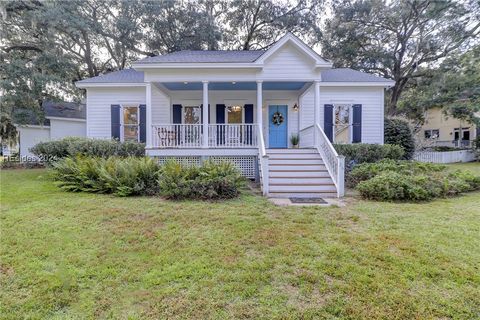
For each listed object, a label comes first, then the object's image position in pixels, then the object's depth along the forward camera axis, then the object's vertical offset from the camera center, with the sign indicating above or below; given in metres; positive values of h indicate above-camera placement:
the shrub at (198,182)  6.21 -0.72
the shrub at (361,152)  9.53 +0.00
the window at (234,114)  12.04 +1.79
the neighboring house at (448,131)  22.66 +2.00
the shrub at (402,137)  12.14 +0.70
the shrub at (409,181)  6.35 -0.79
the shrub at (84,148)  9.05 +0.18
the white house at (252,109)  8.45 +1.92
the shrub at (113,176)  6.62 -0.63
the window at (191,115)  12.03 +1.75
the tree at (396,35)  17.70 +8.78
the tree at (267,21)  18.47 +9.58
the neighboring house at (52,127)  15.57 +1.61
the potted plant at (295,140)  11.58 +0.53
